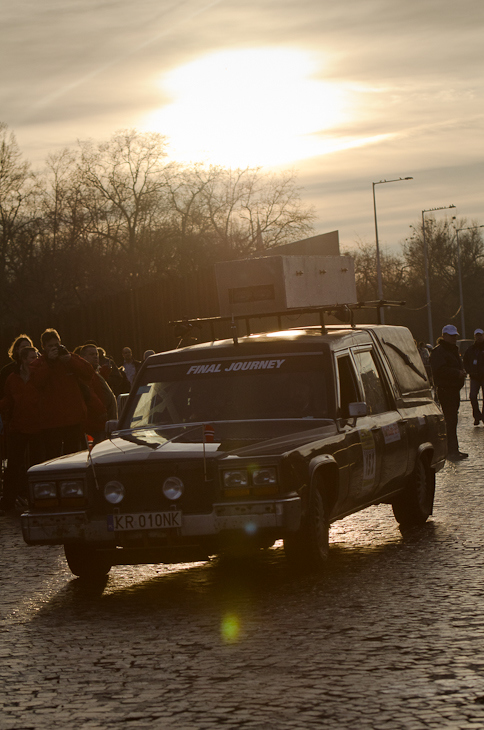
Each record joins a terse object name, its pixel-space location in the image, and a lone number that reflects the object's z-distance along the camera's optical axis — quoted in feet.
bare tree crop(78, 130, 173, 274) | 207.00
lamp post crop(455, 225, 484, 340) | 268.31
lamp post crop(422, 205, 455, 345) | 233.14
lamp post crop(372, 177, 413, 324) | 191.89
